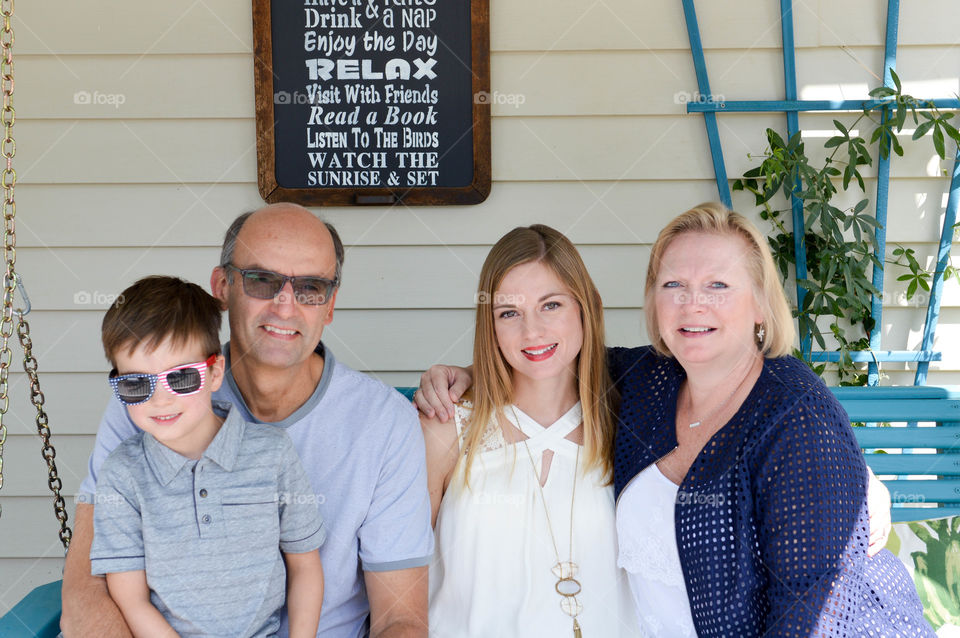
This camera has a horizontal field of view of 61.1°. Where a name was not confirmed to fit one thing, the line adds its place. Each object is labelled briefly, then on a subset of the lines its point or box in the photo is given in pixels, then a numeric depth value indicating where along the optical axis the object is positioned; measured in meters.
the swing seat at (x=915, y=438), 2.29
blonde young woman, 1.84
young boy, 1.46
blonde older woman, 1.54
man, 1.76
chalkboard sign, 2.73
